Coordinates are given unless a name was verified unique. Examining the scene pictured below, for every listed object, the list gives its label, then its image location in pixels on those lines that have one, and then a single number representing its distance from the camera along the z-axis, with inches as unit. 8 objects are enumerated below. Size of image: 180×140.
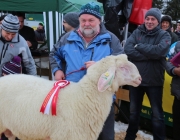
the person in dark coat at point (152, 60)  124.4
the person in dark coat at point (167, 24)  204.8
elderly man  93.0
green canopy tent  187.0
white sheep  80.0
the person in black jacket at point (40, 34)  373.3
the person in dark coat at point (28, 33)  198.1
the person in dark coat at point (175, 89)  112.9
